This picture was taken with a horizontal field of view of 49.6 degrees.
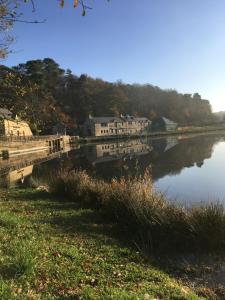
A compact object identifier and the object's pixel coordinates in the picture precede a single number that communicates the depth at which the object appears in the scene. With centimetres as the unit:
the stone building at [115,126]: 6523
